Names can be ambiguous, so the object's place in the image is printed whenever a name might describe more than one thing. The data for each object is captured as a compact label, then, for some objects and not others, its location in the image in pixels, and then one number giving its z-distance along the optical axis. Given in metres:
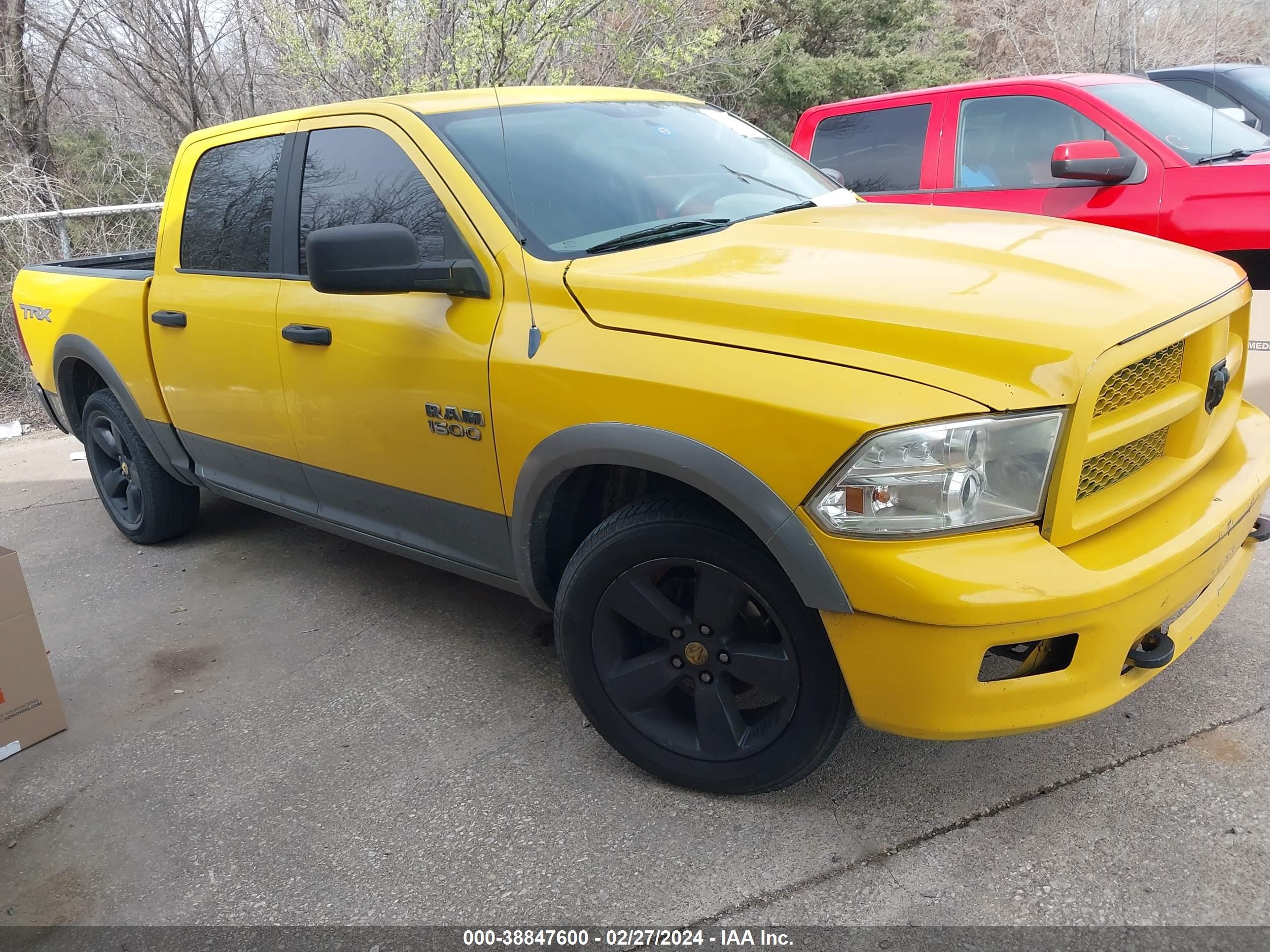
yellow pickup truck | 2.00
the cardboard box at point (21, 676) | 3.08
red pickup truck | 4.68
